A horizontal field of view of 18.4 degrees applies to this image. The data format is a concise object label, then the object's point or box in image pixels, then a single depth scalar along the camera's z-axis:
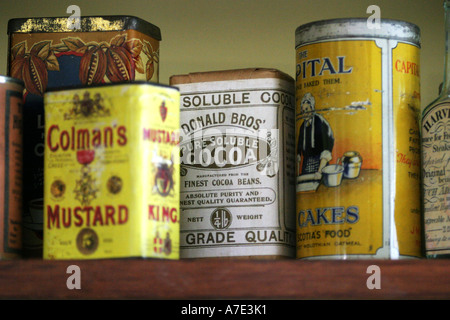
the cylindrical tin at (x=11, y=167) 0.80
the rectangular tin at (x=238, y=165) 0.82
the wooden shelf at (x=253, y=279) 0.76
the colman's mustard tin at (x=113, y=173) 0.76
